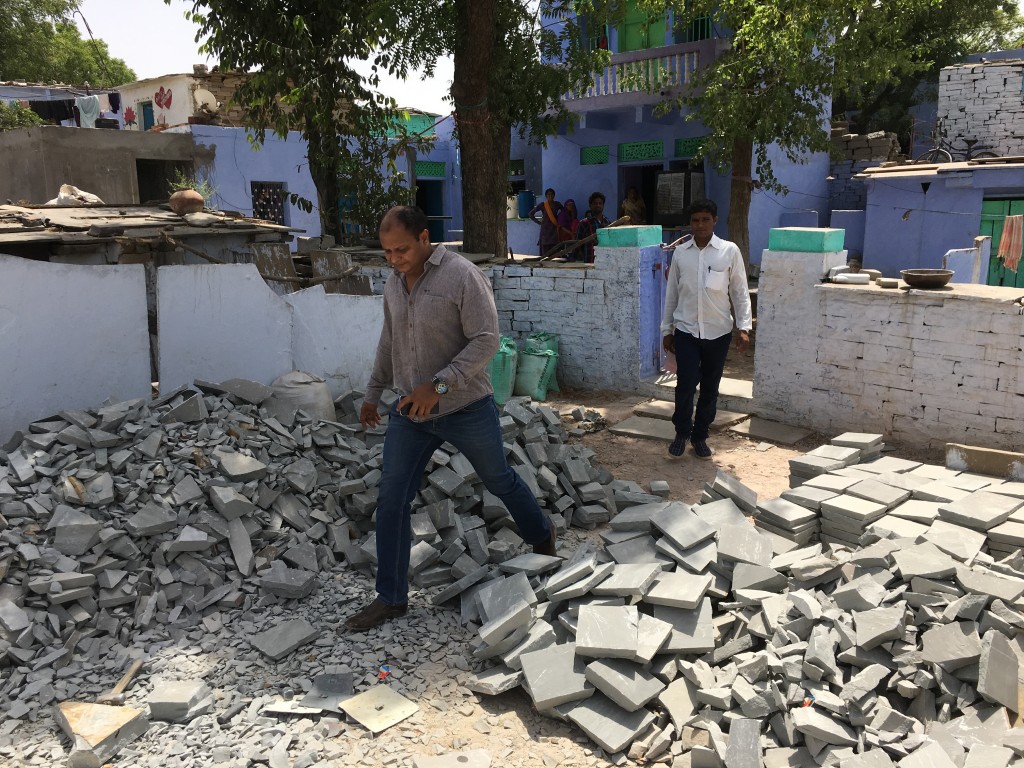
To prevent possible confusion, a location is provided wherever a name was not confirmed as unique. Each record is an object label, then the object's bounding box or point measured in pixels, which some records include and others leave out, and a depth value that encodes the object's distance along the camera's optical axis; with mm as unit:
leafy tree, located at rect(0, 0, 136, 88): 24875
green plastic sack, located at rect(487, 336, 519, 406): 8039
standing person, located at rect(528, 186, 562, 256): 13836
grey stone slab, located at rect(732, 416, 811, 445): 6824
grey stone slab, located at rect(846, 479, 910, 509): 4262
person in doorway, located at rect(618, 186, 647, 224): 15820
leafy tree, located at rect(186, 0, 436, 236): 8914
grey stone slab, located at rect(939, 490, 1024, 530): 3873
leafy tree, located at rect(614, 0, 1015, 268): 9516
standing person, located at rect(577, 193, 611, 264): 13080
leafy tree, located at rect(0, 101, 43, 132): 19172
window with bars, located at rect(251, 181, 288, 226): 17078
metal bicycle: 16325
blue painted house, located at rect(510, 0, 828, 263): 15266
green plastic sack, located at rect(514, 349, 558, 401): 8362
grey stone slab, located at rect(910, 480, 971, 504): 4237
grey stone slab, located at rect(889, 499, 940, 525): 4066
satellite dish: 18328
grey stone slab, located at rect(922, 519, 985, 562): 3629
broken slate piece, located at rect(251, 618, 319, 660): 3622
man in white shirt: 5840
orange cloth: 11906
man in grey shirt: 3520
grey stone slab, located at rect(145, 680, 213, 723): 3203
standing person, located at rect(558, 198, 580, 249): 13895
